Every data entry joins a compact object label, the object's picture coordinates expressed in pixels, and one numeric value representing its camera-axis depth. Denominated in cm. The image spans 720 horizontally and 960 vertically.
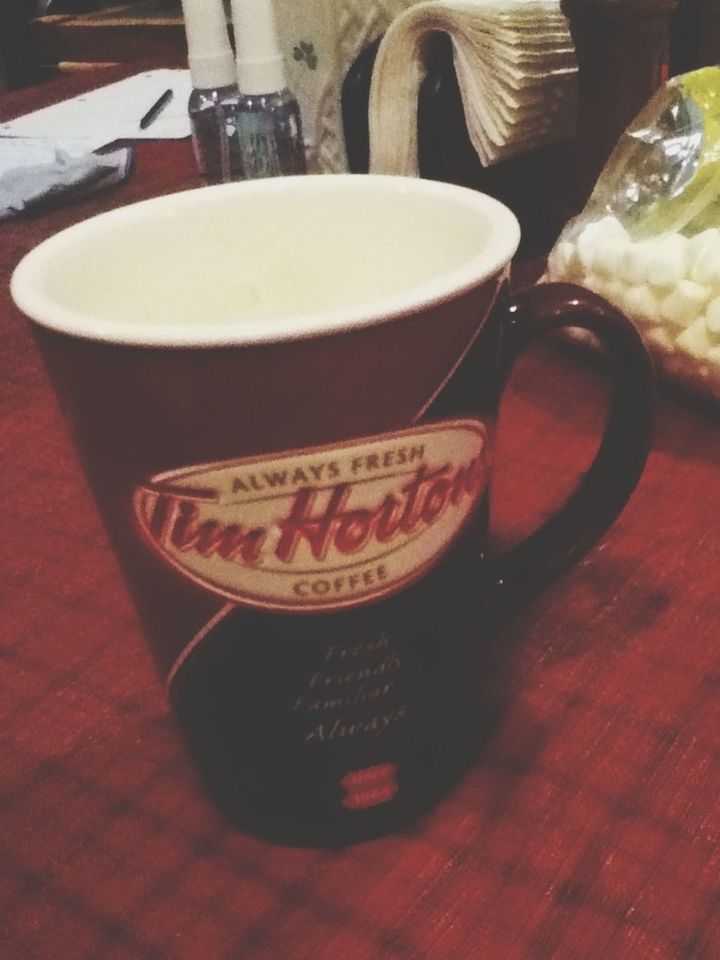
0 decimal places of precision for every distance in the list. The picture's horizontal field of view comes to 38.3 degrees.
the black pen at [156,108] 101
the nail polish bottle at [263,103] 65
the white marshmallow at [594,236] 46
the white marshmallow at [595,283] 46
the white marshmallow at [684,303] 42
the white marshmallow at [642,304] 43
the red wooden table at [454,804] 24
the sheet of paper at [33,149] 92
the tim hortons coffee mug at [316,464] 21
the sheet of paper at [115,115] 99
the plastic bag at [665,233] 42
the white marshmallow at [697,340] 42
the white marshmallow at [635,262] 44
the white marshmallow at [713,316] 41
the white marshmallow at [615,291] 45
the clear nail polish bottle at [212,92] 69
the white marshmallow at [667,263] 43
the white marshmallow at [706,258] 41
